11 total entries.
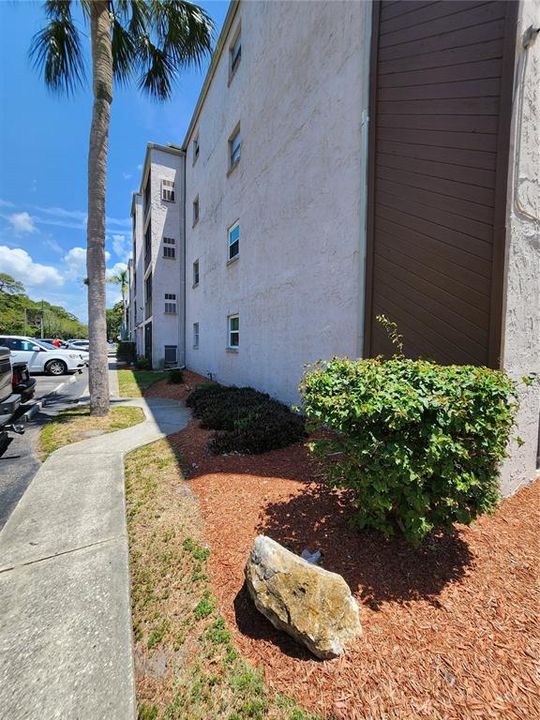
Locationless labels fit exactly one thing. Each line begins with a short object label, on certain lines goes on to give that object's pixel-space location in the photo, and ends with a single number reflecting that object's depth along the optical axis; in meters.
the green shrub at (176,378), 12.81
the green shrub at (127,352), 22.67
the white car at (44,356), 14.84
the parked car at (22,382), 6.00
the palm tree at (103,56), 7.09
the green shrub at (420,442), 2.25
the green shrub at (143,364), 19.19
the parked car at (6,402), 4.54
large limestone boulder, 1.89
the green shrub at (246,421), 5.03
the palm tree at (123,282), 57.56
